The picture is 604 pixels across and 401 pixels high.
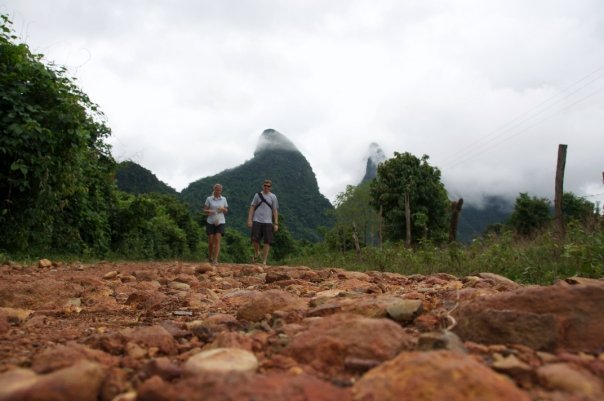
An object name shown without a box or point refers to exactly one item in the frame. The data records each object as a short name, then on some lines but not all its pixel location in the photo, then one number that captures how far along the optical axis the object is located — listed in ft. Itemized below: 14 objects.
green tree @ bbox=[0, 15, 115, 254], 20.80
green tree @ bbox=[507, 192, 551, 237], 128.16
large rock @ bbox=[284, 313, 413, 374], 4.63
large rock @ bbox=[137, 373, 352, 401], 3.49
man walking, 28.73
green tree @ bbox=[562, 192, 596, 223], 131.09
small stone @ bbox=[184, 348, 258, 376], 4.18
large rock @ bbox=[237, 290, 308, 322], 7.17
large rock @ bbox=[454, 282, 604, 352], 4.97
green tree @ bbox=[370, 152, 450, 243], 95.76
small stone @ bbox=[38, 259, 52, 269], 19.36
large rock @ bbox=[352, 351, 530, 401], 3.55
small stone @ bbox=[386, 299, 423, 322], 6.20
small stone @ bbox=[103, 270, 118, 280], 15.15
